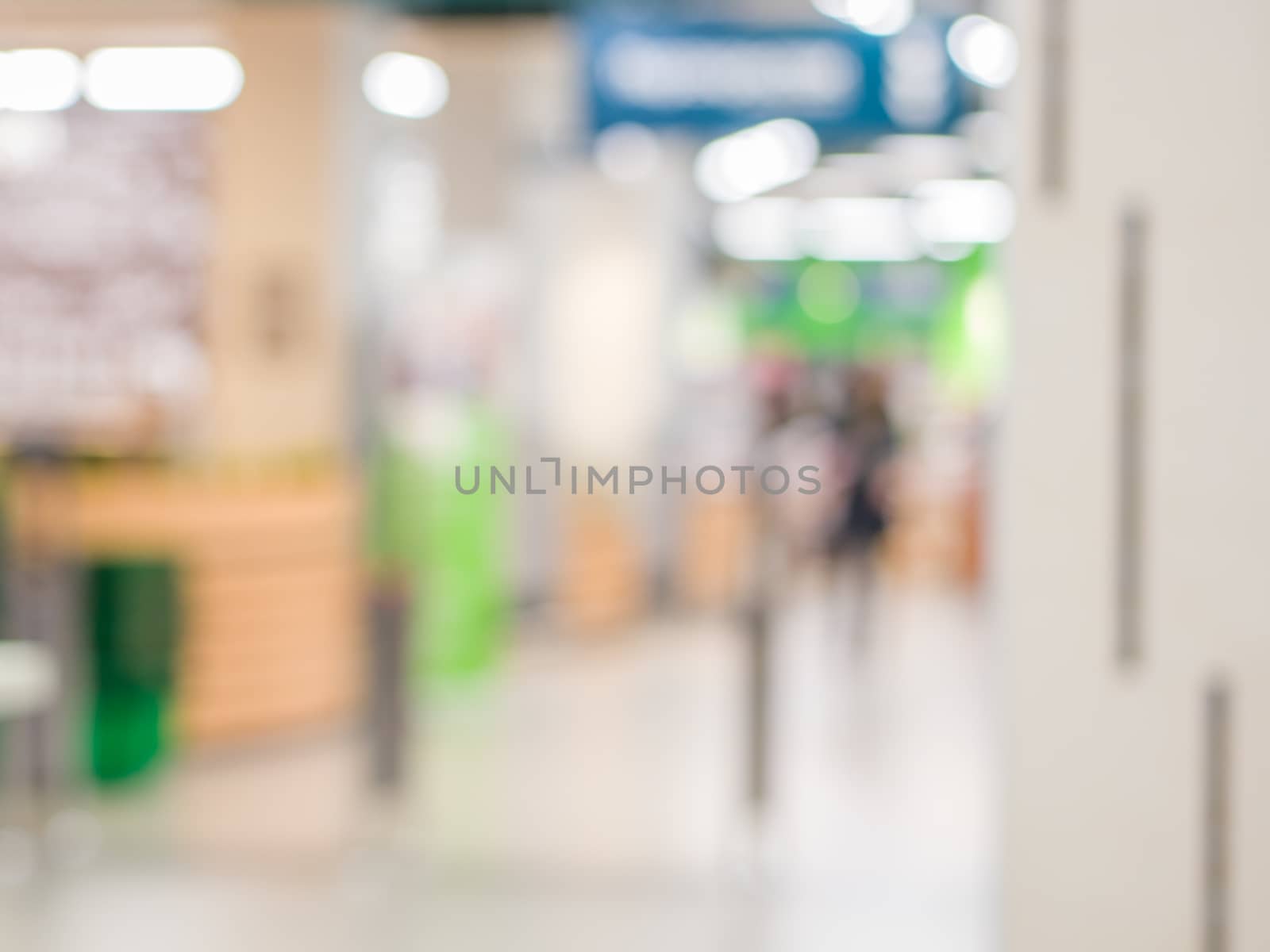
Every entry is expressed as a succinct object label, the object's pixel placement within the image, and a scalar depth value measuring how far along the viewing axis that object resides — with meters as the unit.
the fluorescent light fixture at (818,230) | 17.22
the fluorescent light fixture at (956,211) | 14.98
